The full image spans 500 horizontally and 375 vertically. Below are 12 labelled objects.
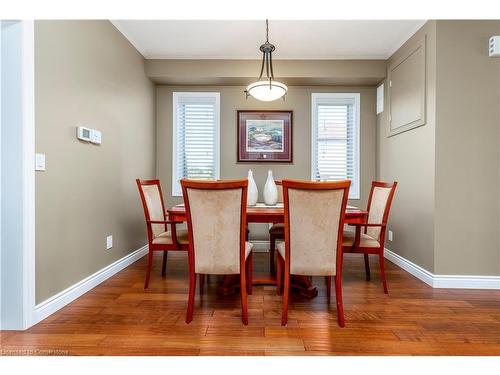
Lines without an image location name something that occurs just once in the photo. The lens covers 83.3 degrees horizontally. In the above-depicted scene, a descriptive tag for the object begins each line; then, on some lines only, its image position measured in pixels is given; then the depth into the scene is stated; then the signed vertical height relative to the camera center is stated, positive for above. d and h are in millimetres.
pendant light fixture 2779 +916
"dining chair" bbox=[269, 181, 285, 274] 2971 -610
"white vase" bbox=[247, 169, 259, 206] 2727 -131
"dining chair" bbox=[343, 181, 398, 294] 2473 -497
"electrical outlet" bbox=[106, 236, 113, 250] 2814 -645
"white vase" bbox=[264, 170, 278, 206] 2748 -133
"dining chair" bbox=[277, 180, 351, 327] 1796 -328
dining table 2275 -332
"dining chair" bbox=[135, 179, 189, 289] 2572 -494
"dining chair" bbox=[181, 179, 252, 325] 1823 -325
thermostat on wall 2316 +382
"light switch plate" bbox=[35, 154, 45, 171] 1861 +109
